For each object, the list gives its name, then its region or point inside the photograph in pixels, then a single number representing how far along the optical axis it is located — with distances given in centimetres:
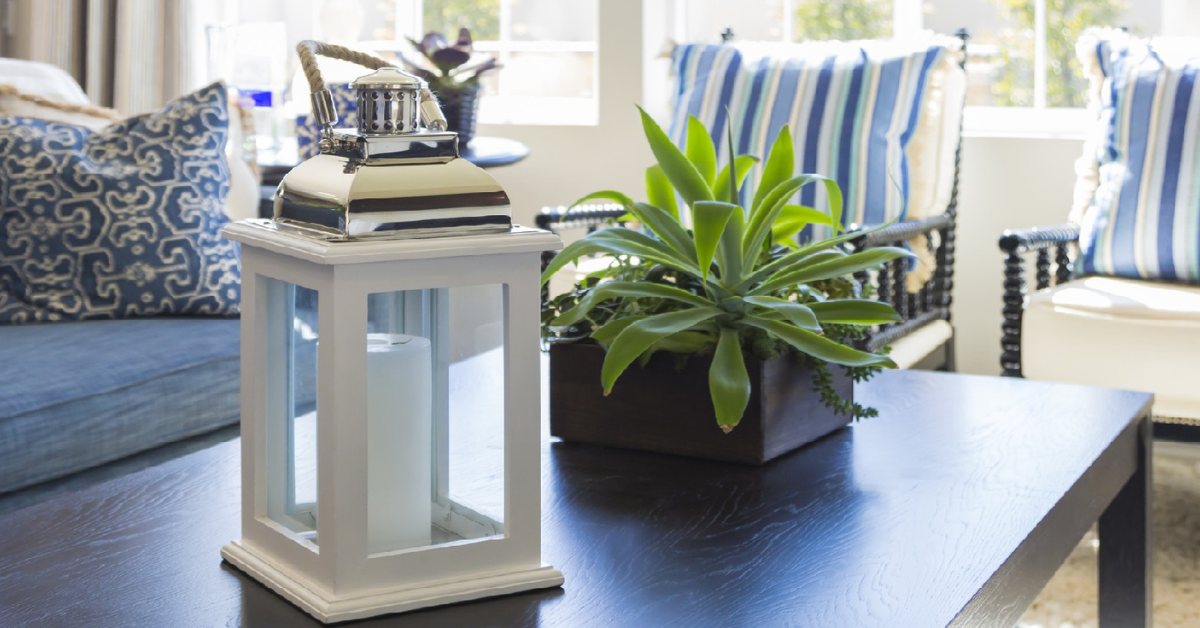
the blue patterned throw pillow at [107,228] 201
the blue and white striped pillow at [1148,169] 244
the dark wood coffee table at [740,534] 75
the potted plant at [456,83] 275
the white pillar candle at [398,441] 72
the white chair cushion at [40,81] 231
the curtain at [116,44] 353
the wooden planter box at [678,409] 107
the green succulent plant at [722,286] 98
